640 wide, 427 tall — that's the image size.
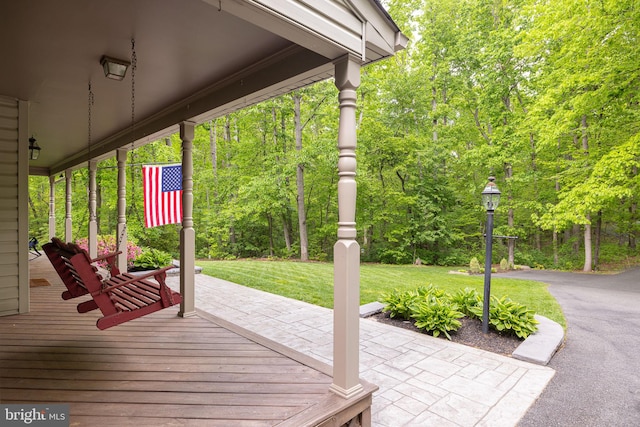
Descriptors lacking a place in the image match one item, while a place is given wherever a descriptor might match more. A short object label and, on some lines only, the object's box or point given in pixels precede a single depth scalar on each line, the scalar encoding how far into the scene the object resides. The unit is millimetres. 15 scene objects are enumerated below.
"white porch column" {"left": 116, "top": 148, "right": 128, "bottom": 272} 5668
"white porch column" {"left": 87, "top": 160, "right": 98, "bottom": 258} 7172
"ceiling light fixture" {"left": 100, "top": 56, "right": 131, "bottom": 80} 2766
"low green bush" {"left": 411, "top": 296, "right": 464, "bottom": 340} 3986
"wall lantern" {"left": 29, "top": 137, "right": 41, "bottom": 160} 5645
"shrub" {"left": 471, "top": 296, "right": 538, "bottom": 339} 3908
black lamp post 4027
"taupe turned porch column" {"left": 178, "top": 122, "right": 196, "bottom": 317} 3840
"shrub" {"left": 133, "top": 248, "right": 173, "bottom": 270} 7230
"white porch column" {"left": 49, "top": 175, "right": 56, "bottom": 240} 10031
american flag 5734
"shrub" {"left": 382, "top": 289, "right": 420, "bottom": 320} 4434
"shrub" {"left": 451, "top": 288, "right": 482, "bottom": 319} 4441
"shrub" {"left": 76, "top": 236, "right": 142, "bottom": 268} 7463
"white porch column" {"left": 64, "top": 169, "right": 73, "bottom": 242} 8703
